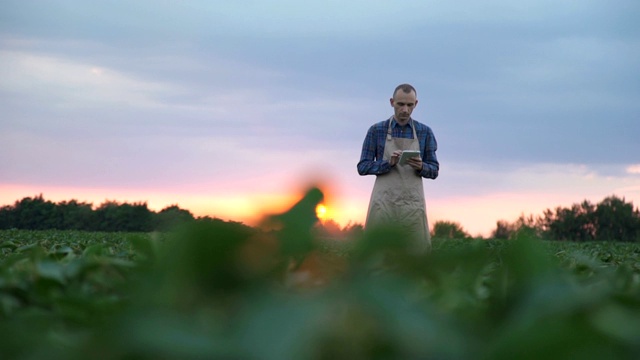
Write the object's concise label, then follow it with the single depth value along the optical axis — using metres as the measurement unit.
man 9.90
